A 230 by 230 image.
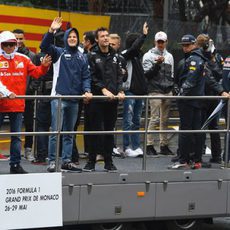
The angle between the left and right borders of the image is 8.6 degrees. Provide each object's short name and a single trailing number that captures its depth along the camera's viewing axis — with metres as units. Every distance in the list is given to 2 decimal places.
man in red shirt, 17.73
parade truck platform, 17.37
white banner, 17.15
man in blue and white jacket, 18.21
